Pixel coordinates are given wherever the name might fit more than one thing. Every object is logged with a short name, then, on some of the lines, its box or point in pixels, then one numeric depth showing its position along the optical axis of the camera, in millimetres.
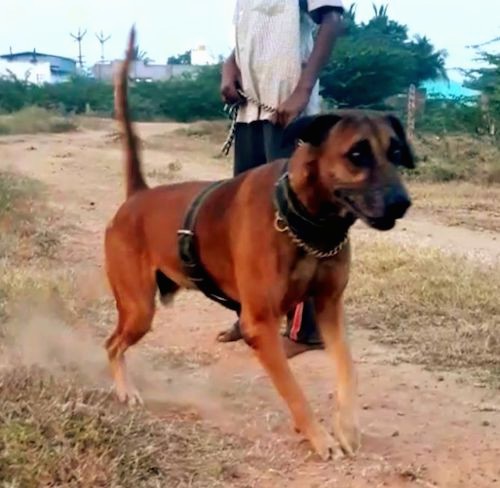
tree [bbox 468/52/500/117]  20875
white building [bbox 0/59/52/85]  74938
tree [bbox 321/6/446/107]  29797
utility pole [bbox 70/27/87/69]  75906
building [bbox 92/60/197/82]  60584
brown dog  4270
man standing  5934
